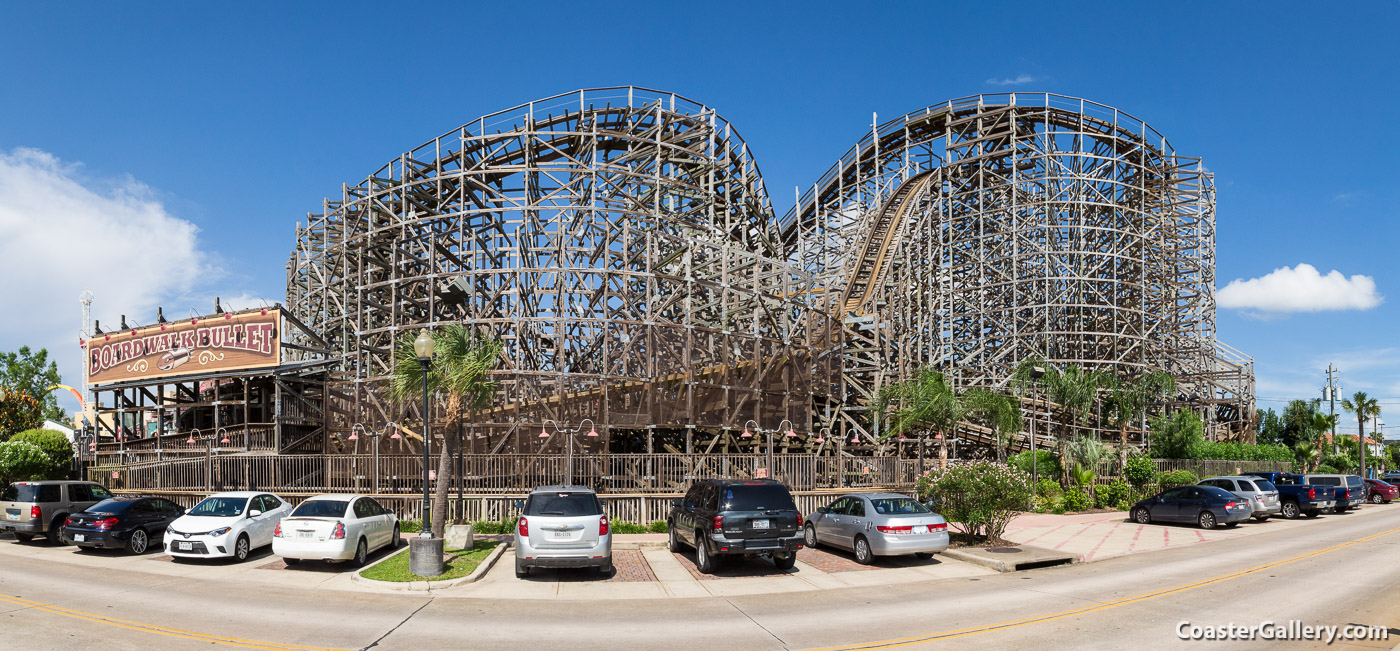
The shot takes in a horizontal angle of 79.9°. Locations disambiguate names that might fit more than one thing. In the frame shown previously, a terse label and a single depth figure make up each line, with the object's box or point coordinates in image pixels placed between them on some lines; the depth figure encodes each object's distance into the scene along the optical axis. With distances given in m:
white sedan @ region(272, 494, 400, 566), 16.52
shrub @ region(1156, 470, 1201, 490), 32.75
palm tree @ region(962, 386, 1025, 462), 29.81
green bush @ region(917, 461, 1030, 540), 19.59
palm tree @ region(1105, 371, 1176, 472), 35.66
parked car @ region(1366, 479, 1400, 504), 37.59
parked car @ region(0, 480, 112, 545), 20.75
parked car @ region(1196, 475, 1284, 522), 26.72
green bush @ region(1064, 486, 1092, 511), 29.98
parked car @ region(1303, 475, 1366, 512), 30.94
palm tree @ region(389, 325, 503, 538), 19.17
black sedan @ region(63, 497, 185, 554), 18.84
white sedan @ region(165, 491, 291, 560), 17.53
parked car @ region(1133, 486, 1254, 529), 25.16
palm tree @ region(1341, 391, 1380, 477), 51.31
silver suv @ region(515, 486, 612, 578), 15.08
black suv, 16.02
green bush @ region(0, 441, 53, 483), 27.80
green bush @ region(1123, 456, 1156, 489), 31.95
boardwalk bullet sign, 30.36
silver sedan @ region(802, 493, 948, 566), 17.12
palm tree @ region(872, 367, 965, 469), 29.39
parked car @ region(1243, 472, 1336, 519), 29.44
